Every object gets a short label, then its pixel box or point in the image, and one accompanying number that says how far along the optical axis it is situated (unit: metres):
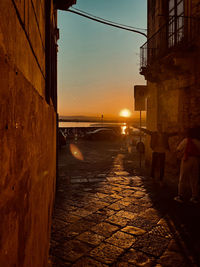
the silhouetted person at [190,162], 5.32
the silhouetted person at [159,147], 6.71
